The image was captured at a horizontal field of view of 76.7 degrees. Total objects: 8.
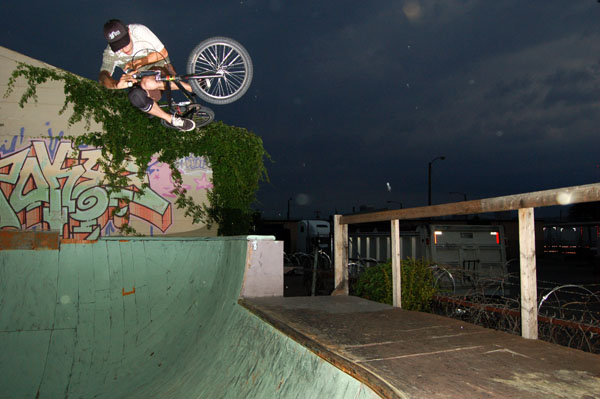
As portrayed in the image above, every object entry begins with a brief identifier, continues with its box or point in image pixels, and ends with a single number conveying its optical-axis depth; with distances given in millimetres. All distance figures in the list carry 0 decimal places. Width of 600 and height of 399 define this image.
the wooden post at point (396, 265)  4199
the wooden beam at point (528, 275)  2686
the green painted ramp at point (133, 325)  3672
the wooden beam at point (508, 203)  2346
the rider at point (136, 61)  4496
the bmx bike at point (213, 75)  5953
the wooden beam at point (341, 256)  5297
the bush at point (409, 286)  5414
